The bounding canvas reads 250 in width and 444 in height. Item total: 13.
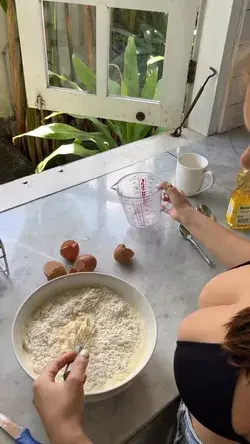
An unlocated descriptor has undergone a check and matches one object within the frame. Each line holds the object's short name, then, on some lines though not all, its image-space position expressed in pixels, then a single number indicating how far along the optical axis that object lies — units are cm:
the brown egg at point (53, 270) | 81
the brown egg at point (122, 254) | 88
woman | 53
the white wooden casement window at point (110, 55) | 124
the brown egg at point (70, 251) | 88
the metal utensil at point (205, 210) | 101
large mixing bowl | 62
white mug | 105
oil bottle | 96
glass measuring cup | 96
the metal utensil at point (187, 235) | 93
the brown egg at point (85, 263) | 83
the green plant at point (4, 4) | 165
